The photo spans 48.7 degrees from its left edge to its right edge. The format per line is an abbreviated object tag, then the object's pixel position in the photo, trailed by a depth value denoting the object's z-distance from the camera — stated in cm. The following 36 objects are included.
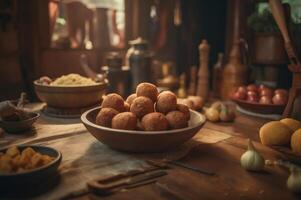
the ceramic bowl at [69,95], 149
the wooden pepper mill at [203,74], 201
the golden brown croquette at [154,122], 103
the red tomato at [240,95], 177
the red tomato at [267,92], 171
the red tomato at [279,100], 163
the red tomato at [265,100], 167
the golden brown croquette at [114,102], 112
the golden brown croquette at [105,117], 108
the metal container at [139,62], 206
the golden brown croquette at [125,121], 103
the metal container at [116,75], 198
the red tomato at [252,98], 172
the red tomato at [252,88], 178
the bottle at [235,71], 208
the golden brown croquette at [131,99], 120
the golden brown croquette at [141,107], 108
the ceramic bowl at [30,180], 76
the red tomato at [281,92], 166
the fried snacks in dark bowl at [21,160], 80
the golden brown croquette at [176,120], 106
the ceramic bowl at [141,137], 99
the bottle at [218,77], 229
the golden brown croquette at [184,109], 114
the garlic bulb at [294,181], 83
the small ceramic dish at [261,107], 163
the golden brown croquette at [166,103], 111
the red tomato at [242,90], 178
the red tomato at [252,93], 174
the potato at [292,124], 113
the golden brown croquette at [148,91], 115
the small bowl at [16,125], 125
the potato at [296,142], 100
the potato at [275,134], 107
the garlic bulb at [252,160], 96
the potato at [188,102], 172
